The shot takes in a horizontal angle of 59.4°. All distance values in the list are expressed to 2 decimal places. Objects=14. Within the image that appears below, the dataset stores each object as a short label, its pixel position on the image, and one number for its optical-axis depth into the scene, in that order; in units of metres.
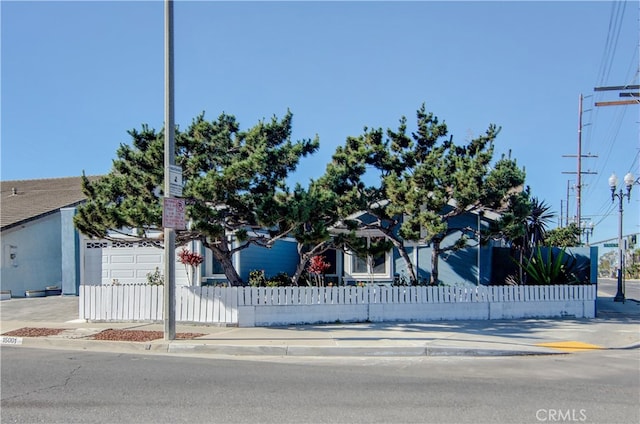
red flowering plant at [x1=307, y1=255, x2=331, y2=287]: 16.14
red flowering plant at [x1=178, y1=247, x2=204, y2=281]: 16.30
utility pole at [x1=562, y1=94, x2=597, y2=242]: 37.53
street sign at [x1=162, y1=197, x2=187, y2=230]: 11.18
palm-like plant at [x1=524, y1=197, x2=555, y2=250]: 18.25
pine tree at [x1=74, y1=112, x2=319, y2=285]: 12.48
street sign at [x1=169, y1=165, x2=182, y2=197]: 11.50
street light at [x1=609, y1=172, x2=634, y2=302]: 20.50
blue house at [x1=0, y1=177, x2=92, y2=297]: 21.22
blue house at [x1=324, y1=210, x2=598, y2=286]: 18.77
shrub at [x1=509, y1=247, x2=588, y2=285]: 17.19
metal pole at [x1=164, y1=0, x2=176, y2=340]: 11.52
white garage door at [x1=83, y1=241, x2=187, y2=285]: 19.20
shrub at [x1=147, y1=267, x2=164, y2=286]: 17.55
